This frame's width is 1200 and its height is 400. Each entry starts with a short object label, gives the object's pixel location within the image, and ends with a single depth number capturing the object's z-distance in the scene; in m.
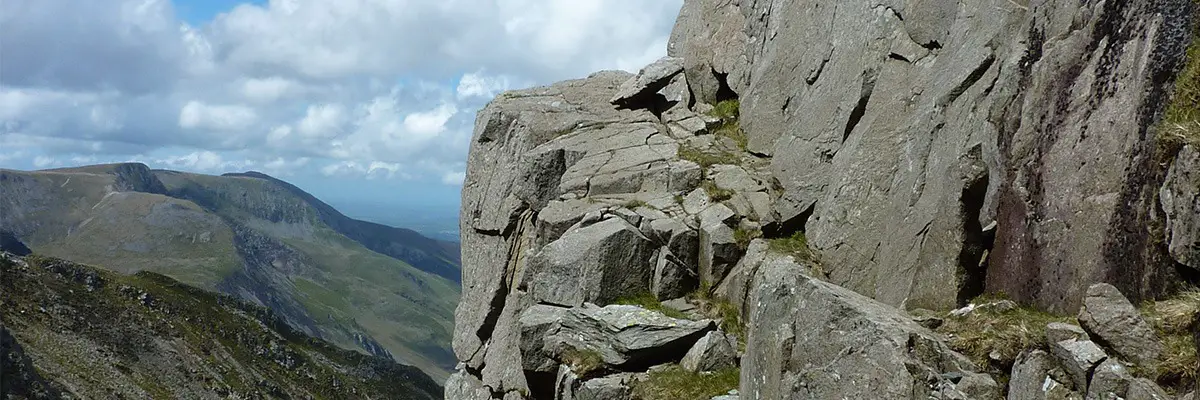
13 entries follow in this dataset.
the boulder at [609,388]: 19.94
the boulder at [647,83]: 35.94
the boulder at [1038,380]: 10.75
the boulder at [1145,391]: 9.62
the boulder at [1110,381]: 10.08
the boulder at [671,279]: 23.52
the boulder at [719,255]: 23.23
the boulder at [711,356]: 19.89
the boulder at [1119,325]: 10.17
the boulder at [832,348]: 12.41
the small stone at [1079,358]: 10.50
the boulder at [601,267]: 23.70
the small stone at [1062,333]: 11.01
